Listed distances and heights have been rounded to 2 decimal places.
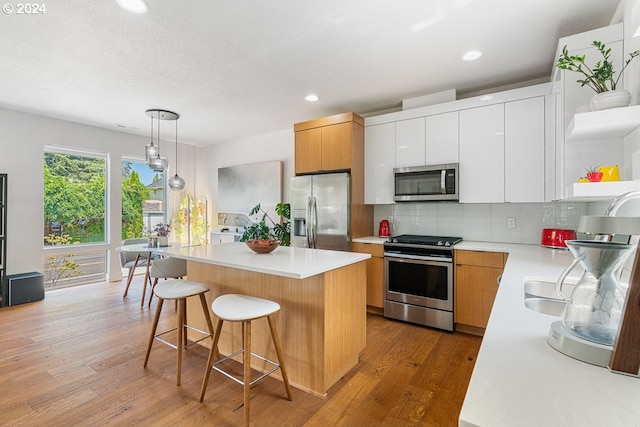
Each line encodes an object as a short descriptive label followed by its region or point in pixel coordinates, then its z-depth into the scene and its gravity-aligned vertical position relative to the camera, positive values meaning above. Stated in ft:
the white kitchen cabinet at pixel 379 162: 12.09 +2.01
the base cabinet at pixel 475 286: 9.38 -2.33
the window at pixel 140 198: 17.48 +0.78
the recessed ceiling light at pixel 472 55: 8.43 +4.44
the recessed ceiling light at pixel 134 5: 6.40 +4.39
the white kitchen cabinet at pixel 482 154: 9.91 +1.95
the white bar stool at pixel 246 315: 5.68 -1.98
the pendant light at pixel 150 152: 12.78 +2.48
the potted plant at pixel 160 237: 13.20 -1.14
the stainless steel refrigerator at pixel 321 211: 11.93 +0.02
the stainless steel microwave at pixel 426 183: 10.59 +1.08
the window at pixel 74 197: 14.82 +0.68
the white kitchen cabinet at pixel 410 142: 11.32 +2.65
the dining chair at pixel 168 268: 11.31 -2.17
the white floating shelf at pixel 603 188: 4.91 +0.41
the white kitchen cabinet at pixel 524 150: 9.27 +1.95
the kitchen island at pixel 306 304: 6.61 -2.17
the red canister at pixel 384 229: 12.78 -0.72
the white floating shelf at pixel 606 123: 5.02 +1.56
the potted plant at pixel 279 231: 14.05 -0.92
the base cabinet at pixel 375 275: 11.43 -2.40
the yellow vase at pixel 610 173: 5.46 +0.72
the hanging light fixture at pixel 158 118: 12.80 +4.34
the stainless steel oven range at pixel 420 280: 10.03 -2.34
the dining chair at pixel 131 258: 14.47 -2.38
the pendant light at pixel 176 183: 14.30 +1.31
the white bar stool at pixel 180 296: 7.14 -2.02
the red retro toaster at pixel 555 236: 9.09 -0.72
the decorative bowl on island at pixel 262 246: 7.81 -0.89
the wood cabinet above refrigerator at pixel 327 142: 12.06 +2.89
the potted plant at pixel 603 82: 5.17 +2.57
